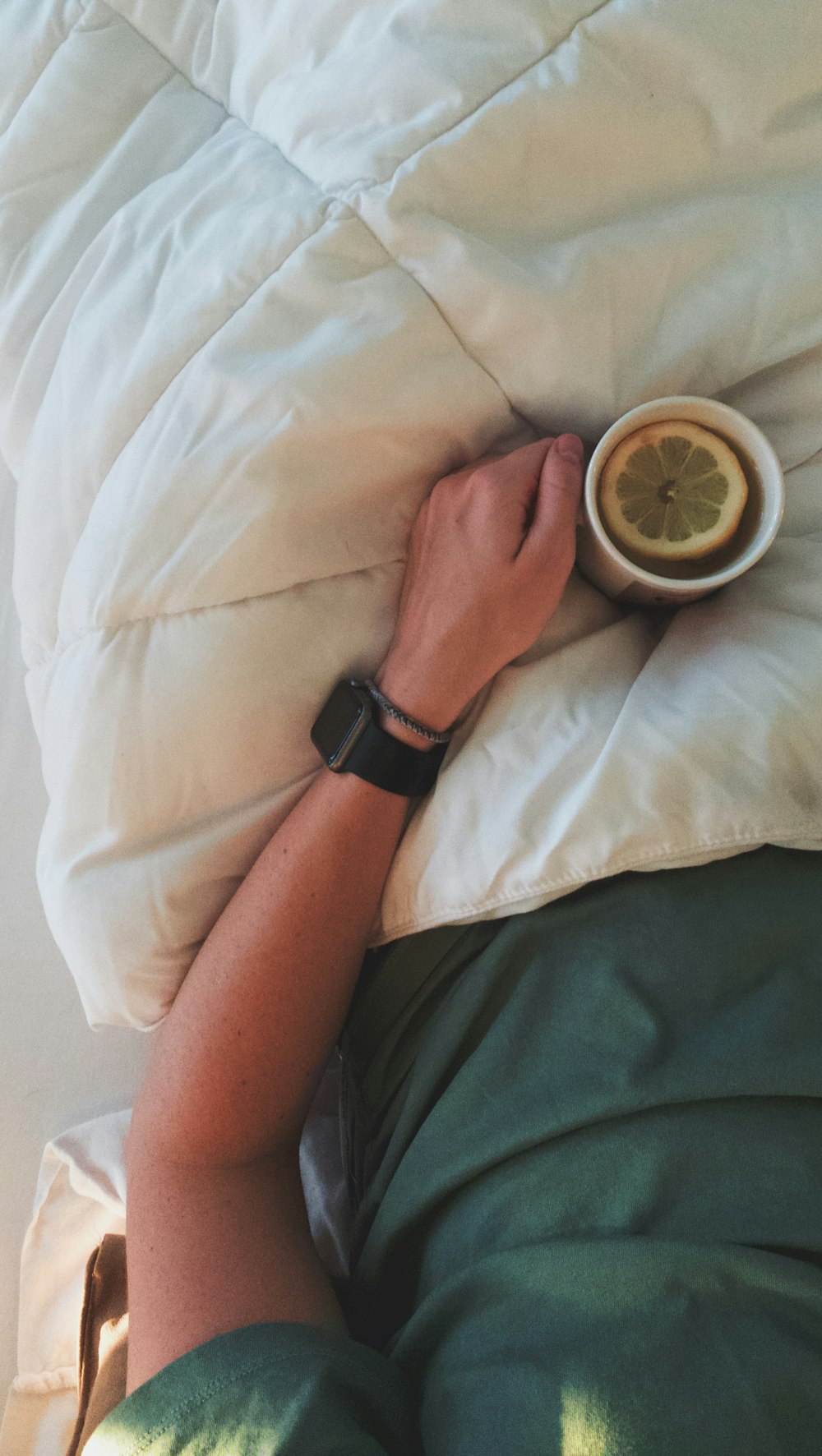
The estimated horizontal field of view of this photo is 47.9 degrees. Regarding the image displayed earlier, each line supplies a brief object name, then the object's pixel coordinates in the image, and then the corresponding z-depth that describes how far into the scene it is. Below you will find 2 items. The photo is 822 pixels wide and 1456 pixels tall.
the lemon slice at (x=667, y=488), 0.63
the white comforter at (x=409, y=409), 0.62
